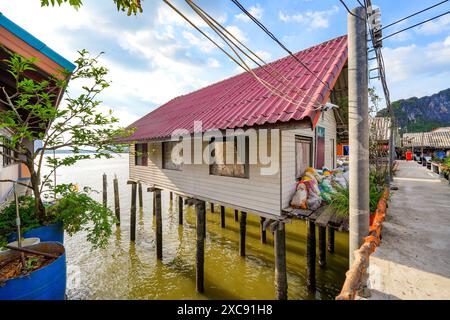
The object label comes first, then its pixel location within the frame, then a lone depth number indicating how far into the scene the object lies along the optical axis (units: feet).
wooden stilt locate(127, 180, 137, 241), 36.19
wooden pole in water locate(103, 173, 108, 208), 46.53
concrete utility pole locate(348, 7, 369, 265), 10.91
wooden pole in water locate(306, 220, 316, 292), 21.90
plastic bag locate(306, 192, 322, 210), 19.19
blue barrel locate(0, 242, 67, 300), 10.12
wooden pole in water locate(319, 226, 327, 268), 25.47
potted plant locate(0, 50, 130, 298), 13.71
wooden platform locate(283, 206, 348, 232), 16.37
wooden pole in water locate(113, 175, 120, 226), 42.46
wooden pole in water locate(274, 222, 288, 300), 19.35
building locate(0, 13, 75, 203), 10.52
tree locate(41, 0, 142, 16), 6.22
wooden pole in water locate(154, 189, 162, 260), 29.81
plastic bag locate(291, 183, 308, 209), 19.01
